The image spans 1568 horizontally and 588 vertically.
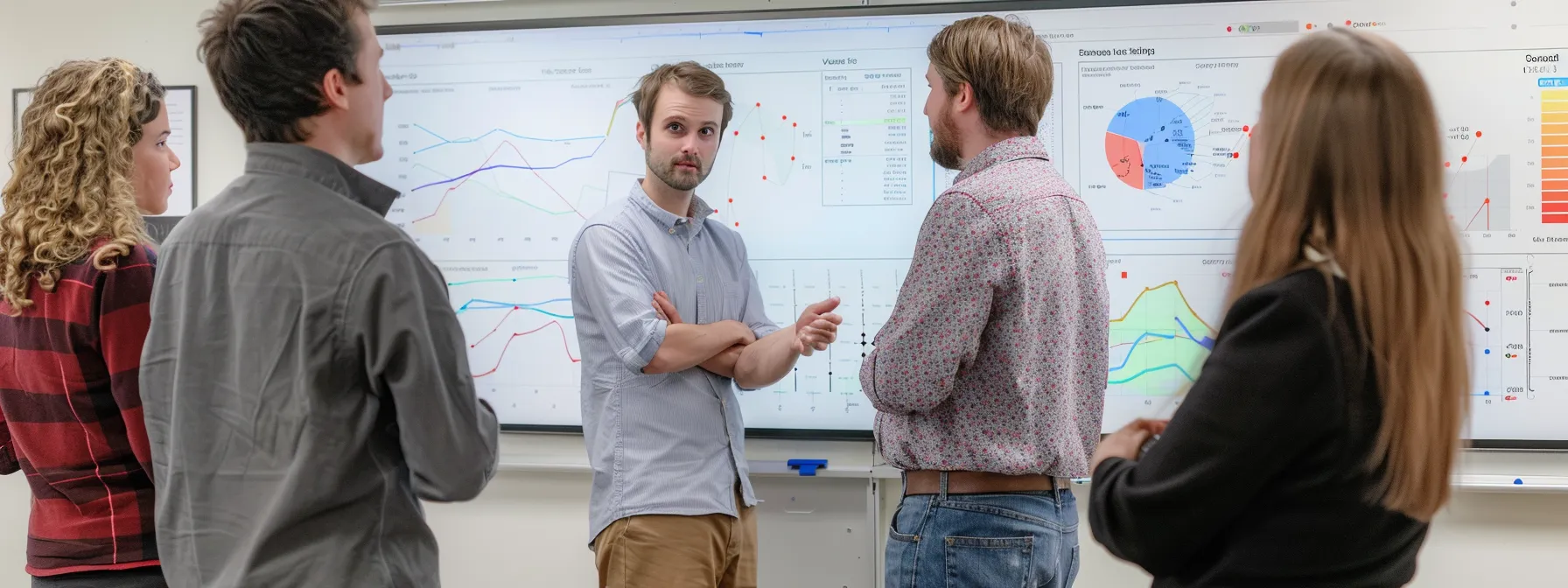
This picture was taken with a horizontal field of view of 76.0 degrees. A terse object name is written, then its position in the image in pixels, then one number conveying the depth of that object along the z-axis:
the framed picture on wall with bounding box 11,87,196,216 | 3.13
